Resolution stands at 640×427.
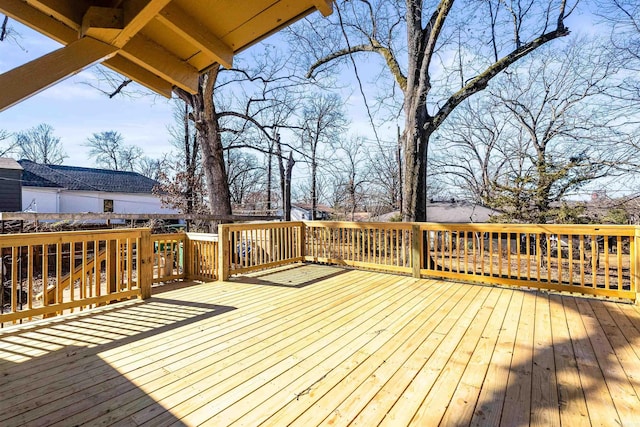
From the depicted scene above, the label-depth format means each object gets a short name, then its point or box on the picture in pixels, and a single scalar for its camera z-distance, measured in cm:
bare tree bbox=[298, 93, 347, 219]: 1288
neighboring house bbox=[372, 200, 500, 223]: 1620
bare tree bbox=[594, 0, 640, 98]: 677
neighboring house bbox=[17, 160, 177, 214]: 1761
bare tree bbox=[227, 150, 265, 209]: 2019
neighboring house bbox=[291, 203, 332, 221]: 2406
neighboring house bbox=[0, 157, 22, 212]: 1548
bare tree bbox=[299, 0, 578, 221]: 611
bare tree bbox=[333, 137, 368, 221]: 1766
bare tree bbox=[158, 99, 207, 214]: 1396
